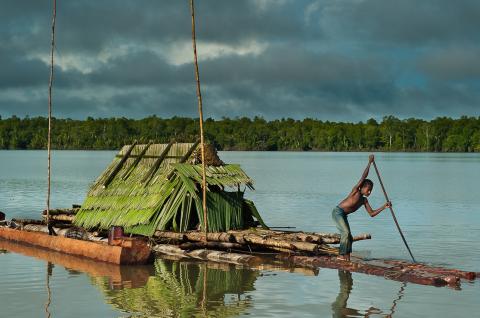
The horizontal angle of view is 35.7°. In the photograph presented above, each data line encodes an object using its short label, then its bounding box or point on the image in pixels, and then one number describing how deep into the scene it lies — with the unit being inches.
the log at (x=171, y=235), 810.8
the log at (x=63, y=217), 1010.8
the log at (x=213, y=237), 792.3
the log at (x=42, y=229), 927.0
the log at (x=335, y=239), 802.2
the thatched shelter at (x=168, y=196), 845.2
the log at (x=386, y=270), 631.2
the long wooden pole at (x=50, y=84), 941.9
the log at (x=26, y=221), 994.7
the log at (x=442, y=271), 650.8
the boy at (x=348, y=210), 714.2
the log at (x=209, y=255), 741.3
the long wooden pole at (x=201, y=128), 799.1
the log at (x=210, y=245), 786.8
